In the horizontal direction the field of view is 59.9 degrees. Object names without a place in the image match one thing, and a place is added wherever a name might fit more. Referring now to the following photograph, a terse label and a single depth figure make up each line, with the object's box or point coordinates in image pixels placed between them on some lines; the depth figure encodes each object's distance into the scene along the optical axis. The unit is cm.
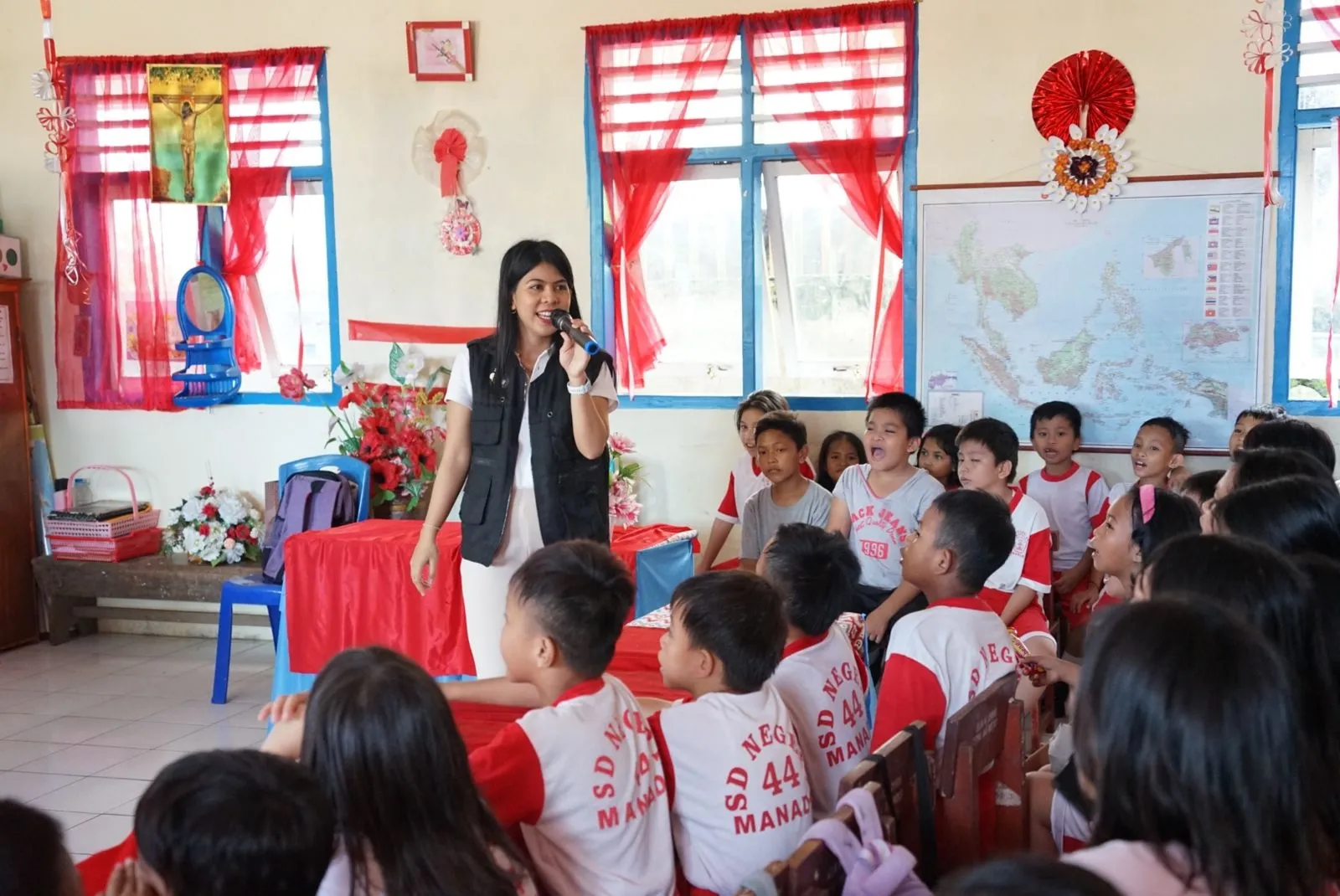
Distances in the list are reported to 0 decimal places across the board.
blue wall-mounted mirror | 536
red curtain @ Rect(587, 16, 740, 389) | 473
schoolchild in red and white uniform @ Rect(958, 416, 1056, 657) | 330
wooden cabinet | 534
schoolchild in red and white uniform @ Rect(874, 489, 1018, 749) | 204
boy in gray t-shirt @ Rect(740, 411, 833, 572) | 350
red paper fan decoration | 429
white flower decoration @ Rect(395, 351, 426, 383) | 510
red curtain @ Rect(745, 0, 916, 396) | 454
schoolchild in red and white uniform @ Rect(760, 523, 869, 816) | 204
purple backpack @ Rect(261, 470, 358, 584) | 457
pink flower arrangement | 471
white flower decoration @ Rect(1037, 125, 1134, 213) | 433
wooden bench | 508
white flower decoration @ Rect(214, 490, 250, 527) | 530
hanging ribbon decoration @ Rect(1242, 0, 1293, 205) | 413
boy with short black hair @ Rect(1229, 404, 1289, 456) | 400
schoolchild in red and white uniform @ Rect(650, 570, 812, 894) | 173
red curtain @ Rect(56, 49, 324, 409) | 529
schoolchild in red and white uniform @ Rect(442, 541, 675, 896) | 155
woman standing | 279
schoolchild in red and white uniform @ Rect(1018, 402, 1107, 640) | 411
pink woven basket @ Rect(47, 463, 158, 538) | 528
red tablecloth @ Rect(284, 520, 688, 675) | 389
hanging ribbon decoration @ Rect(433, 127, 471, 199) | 508
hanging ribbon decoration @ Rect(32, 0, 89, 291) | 447
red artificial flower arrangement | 485
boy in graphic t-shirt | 338
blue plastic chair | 452
